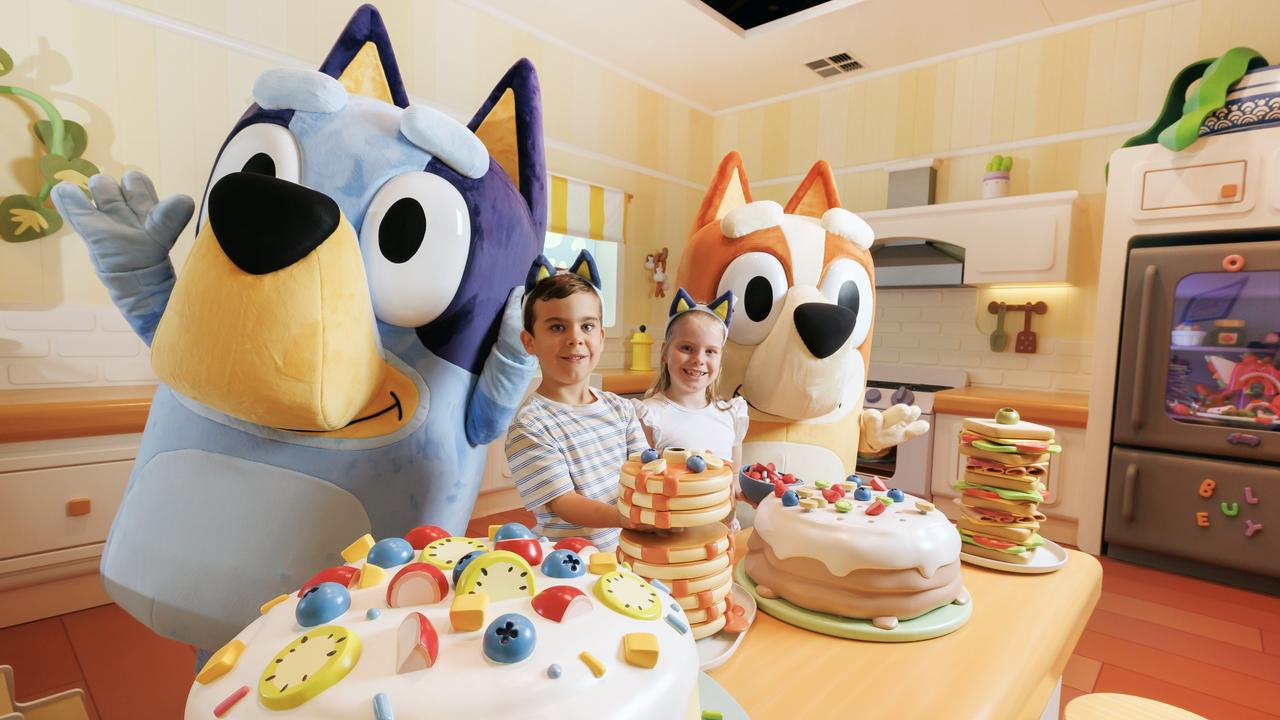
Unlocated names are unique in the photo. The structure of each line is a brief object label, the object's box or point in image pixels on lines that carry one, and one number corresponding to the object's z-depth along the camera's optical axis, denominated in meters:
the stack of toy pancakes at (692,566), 0.60
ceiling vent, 3.54
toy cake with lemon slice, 0.34
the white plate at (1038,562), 0.90
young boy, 0.88
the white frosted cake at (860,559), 0.69
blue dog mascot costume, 0.64
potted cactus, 3.14
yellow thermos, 3.57
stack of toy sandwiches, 0.94
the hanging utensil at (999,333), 3.26
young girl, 1.10
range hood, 3.18
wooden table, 0.56
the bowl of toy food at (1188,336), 2.41
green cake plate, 0.67
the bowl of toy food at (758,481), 0.95
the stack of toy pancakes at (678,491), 0.59
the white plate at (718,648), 0.60
